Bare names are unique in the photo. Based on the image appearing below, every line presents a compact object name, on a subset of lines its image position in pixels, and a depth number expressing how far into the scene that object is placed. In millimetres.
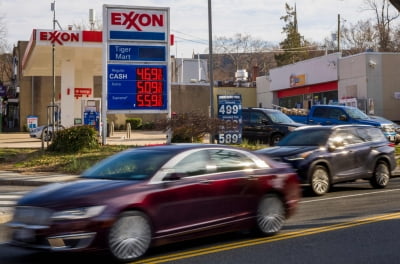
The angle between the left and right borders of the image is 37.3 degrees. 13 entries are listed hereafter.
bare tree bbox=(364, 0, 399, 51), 66562
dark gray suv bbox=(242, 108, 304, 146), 24094
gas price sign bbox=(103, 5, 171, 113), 23438
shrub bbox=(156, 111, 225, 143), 21375
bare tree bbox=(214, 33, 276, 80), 100938
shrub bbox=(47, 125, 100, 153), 22469
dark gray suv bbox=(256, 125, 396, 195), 13977
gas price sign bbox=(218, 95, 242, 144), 21953
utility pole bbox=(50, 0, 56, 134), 53378
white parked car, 40288
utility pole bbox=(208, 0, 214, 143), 22777
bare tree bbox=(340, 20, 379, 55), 75000
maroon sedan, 6984
